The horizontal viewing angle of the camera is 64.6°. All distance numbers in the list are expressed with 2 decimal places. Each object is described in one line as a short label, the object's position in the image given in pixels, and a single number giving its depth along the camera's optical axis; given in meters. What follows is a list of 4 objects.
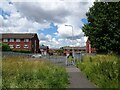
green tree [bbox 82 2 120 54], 10.22
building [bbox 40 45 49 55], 45.04
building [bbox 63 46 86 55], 47.19
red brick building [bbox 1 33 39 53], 35.45
